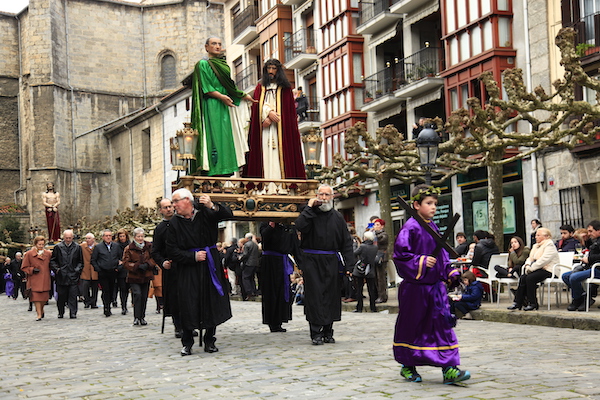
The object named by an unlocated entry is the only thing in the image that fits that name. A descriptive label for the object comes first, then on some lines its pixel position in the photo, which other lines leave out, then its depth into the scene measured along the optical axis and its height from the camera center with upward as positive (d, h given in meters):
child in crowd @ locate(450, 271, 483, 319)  13.99 -0.97
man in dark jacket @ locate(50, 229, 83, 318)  18.11 -0.32
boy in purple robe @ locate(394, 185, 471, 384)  6.87 -0.53
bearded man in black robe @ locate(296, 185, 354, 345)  10.30 -0.16
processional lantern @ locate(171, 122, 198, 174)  11.86 +1.50
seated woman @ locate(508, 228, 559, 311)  13.55 -0.49
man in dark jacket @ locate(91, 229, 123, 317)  18.23 -0.20
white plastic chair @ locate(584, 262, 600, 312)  12.76 -0.73
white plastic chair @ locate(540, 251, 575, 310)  13.66 -0.54
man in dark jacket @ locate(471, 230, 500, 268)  15.90 -0.26
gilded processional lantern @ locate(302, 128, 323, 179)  12.89 +1.47
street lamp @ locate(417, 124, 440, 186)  15.59 +1.69
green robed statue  11.98 +1.91
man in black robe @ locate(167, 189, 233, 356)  9.62 -0.21
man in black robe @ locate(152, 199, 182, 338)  9.95 -0.27
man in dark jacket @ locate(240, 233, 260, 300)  22.52 -0.44
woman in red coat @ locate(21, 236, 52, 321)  17.97 -0.36
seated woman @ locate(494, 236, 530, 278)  14.91 -0.41
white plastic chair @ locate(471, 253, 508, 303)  15.41 -0.49
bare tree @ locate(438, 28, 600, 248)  15.70 +2.46
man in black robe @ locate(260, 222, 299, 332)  11.82 -0.36
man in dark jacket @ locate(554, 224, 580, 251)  15.96 -0.12
